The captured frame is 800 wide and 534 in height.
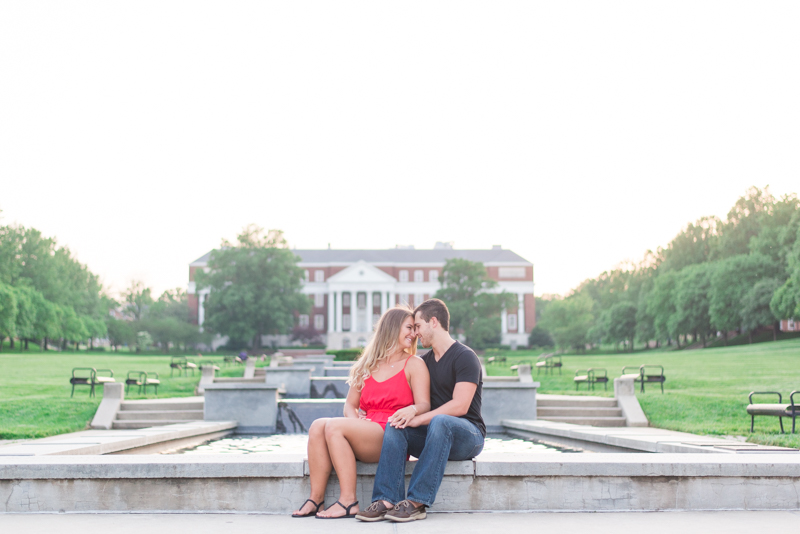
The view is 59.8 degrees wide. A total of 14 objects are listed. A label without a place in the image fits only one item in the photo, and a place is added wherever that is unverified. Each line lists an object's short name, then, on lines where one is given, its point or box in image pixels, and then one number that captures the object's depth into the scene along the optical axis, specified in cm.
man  461
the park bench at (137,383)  1725
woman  470
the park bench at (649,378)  1599
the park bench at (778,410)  998
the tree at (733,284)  5375
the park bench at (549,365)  2500
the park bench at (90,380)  1569
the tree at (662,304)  6203
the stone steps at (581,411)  1288
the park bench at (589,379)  1861
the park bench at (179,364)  2455
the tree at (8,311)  5128
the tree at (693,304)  5800
